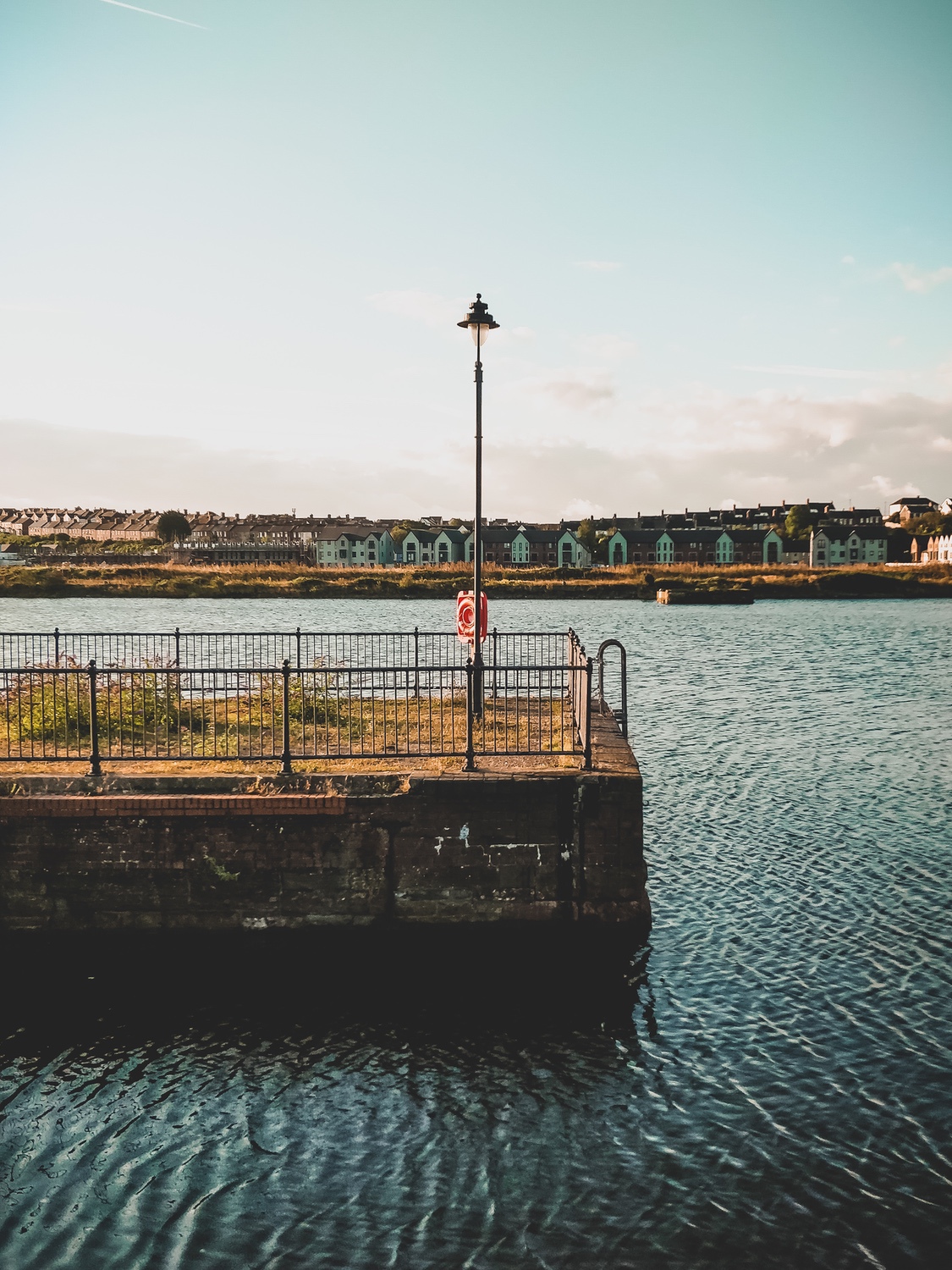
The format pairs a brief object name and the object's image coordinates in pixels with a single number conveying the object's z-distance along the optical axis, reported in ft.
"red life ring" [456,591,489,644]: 50.90
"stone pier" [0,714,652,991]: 36.42
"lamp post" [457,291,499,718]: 50.50
